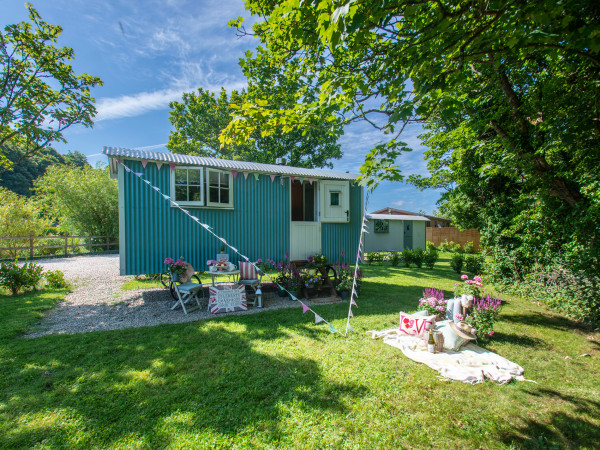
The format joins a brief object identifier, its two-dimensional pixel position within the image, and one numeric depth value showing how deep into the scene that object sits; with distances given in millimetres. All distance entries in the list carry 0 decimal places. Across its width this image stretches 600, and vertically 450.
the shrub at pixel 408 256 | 12101
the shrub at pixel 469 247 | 17292
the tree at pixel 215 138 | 16703
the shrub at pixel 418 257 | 11914
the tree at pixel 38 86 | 6914
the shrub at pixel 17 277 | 6160
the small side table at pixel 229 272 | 5637
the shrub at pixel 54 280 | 6992
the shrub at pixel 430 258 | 11578
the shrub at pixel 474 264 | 8812
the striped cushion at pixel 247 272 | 6320
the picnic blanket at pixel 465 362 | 2963
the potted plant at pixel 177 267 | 5395
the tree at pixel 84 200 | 16453
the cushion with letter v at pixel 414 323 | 3898
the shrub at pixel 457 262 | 9876
